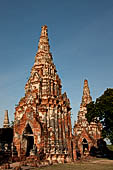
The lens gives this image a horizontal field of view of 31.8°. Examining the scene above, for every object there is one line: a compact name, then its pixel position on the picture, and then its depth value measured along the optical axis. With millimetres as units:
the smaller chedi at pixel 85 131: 32281
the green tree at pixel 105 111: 23672
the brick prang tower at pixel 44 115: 19109
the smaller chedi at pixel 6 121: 30245
